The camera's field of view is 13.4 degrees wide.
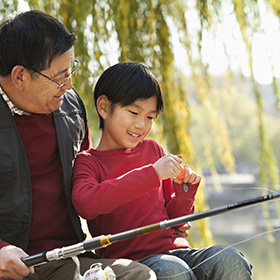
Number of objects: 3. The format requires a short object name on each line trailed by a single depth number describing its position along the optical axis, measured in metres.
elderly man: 2.57
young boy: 2.53
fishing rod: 2.34
